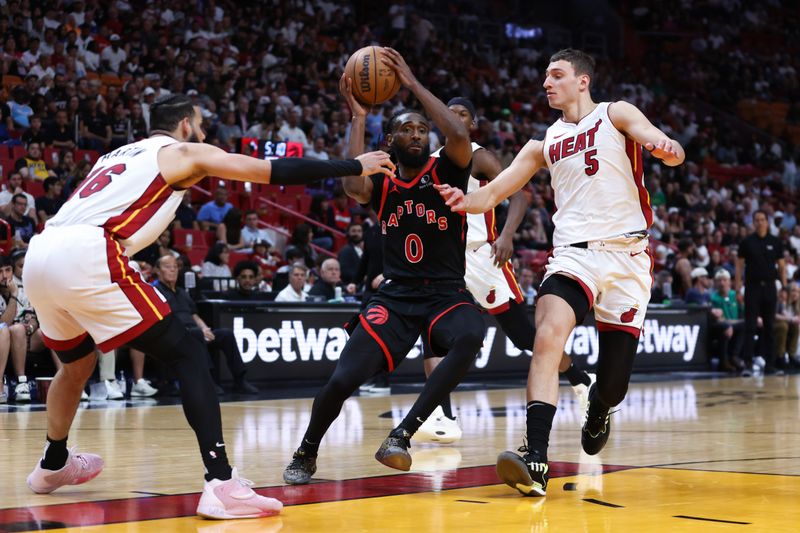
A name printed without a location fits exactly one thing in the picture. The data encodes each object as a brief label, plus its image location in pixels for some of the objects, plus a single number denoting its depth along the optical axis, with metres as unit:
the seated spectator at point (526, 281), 15.44
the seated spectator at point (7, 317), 10.64
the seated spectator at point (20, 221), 13.19
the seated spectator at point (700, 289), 17.84
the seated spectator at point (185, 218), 15.66
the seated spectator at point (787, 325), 17.58
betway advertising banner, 12.55
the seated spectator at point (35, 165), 15.12
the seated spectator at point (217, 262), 14.24
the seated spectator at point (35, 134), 15.70
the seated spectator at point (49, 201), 13.67
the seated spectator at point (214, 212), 15.91
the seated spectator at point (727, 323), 17.16
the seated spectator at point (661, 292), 17.48
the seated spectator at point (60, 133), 15.95
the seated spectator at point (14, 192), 13.73
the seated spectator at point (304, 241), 15.71
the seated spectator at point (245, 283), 12.95
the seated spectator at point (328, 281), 13.70
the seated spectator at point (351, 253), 14.57
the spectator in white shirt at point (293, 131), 18.70
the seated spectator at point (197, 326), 11.32
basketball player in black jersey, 5.77
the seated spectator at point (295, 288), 13.19
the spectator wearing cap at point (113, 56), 18.31
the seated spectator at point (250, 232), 16.03
